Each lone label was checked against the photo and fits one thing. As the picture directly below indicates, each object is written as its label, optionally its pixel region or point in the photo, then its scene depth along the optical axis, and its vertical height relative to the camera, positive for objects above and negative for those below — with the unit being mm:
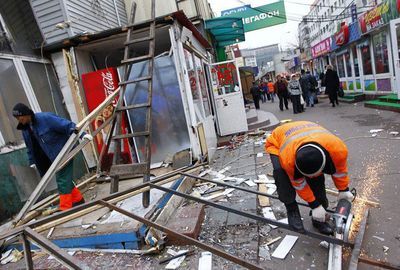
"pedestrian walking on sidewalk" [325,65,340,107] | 12383 -823
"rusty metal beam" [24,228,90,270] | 1724 -805
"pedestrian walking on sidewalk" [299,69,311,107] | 13180 -700
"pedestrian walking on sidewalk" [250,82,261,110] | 16266 -735
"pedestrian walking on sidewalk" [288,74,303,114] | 11594 -810
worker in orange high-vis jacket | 2496 -830
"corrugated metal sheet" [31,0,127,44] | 6359 +2308
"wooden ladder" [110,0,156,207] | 4156 -332
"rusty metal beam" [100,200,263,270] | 2016 -1112
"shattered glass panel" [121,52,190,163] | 6266 -218
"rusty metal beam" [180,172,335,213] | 3312 -1248
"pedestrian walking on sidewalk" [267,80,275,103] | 22859 -902
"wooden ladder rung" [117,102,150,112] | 4658 -24
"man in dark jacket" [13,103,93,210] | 4176 -236
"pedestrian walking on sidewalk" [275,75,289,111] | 14062 -715
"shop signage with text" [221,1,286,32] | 14680 +3050
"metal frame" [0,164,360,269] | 1904 -899
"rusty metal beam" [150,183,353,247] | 2604 -1387
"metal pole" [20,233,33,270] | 2021 -861
